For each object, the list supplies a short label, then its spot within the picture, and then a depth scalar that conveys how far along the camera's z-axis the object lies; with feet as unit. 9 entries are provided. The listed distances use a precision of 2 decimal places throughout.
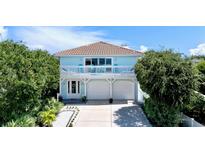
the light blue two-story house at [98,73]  37.82
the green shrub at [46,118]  24.74
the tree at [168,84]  24.04
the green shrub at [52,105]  29.41
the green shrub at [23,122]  21.34
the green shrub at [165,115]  25.58
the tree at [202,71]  33.64
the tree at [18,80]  21.70
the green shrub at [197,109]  27.06
